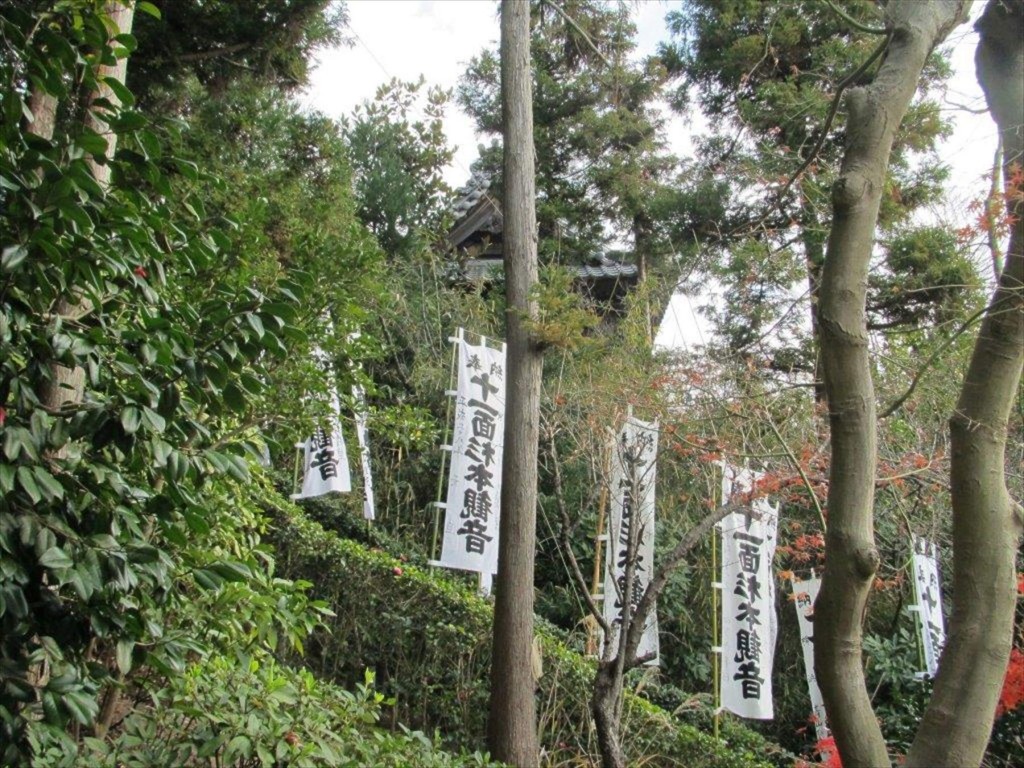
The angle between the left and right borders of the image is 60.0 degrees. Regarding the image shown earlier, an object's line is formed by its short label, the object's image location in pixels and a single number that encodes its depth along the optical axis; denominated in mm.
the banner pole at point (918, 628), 7578
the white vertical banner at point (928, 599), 7633
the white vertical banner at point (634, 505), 6203
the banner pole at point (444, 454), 8189
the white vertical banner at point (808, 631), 7246
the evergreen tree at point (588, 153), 12102
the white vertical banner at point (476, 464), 7543
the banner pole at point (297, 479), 9239
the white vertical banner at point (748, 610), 7504
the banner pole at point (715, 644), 7536
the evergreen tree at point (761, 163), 7137
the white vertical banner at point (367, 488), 8609
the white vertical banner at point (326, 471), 8625
